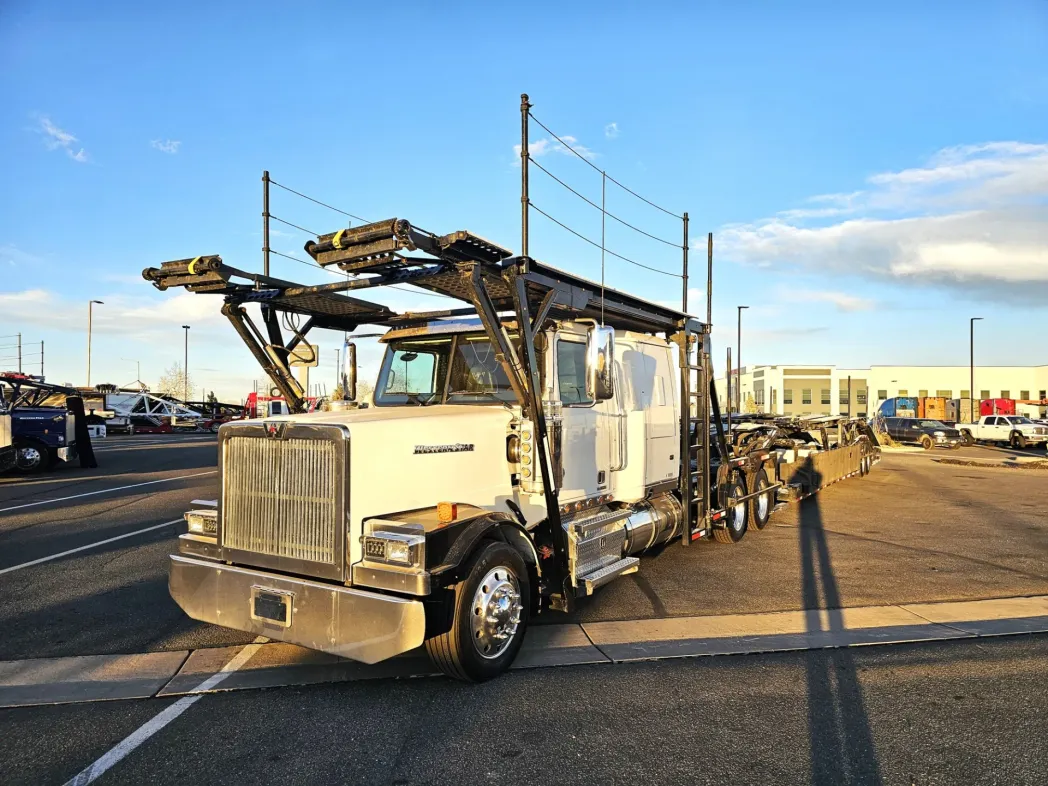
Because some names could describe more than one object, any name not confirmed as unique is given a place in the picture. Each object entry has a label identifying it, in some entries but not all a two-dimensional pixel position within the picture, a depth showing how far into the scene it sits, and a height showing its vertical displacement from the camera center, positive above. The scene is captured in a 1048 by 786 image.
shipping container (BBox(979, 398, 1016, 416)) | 45.09 -0.33
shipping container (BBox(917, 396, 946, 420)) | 44.81 -0.41
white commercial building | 73.44 +1.75
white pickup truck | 30.69 -1.34
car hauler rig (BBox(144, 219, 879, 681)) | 4.09 -0.48
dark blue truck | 16.73 -0.91
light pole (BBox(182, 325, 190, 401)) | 61.97 +1.39
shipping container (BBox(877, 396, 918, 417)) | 45.34 -0.36
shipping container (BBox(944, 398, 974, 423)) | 46.72 -0.62
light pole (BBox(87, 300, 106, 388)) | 49.38 +4.10
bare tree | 75.10 +1.44
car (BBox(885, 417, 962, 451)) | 30.02 -1.39
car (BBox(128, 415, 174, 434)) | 37.75 -1.53
